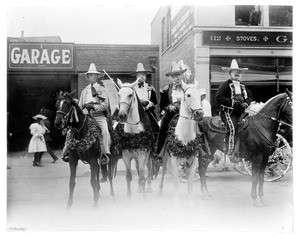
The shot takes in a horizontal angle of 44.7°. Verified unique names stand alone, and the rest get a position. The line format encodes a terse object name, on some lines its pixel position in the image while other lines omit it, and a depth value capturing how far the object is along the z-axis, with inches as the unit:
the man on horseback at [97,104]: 298.0
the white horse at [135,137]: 287.7
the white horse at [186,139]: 259.8
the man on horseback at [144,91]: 319.6
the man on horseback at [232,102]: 300.8
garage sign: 289.7
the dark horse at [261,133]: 288.4
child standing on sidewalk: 450.9
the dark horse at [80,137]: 255.6
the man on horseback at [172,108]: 290.6
